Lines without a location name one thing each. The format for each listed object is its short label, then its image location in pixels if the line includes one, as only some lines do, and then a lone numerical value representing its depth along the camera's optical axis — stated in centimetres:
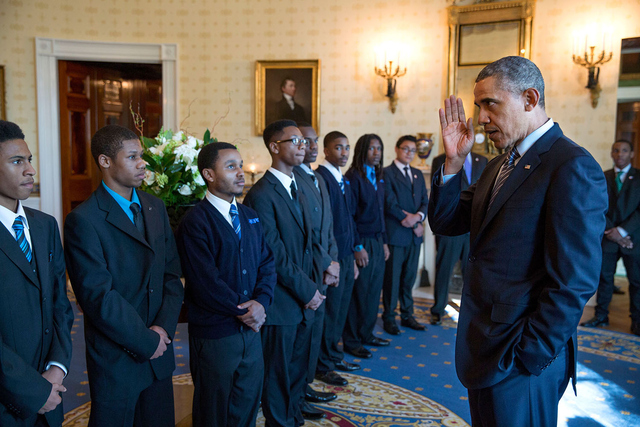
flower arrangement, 311
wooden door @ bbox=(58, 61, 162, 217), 714
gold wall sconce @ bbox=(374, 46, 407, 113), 649
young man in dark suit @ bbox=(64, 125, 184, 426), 209
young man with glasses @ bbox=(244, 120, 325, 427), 281
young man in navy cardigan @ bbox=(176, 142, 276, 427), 239
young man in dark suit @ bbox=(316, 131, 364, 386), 380
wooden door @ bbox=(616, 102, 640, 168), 616
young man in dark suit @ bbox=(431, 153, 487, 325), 526
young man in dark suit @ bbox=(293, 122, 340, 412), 312
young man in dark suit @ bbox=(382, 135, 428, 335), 503
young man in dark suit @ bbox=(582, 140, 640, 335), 512
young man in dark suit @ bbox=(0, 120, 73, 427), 176
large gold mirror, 595
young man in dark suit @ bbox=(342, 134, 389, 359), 441
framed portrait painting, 682
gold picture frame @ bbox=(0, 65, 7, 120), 672
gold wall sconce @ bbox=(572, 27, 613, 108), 564
